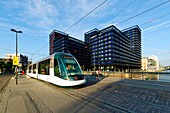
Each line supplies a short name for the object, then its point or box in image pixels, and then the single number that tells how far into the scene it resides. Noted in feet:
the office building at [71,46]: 194.62
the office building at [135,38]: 247.66
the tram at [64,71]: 21.29
